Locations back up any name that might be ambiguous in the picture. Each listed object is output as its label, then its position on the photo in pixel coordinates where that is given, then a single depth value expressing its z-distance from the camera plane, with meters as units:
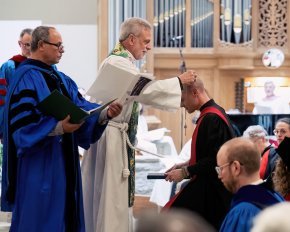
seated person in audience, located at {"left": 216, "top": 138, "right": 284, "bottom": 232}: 3.84
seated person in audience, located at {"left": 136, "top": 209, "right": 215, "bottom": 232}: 1.79
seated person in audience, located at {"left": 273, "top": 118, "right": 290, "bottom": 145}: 7.42
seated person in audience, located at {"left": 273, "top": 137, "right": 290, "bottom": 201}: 5.09
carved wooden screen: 15.87
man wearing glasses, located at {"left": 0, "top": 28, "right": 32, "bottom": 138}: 6.78
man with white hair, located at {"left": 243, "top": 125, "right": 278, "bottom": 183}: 6.82
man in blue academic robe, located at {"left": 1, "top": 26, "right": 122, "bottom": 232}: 4.99
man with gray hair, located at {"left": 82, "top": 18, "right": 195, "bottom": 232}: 5.91
